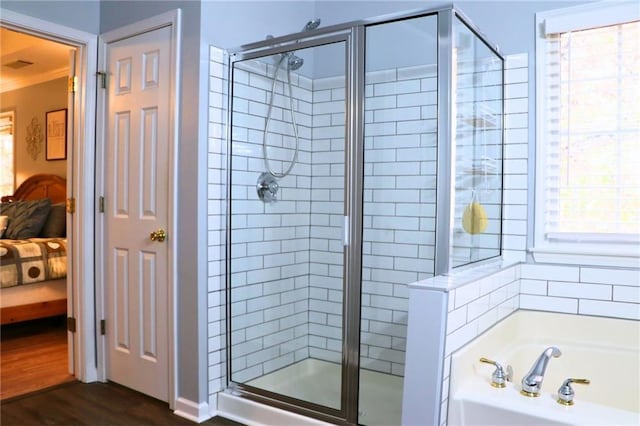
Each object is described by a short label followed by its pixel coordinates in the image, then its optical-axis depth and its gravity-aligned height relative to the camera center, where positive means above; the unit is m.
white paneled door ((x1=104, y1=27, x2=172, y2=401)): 2.88 -0.06
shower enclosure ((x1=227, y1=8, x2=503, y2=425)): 2.34 +0.05
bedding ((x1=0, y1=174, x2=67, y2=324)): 4.06 -0.54
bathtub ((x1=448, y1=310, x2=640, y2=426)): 1.93 -0.72
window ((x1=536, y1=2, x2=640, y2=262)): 2.55 +0.40
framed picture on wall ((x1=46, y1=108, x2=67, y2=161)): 5.44 +0.69
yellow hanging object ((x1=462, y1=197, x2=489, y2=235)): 2.37 -0.06
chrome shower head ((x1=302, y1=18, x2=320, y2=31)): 2.75 +0.95
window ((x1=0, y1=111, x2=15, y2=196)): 6.19 +0.53
